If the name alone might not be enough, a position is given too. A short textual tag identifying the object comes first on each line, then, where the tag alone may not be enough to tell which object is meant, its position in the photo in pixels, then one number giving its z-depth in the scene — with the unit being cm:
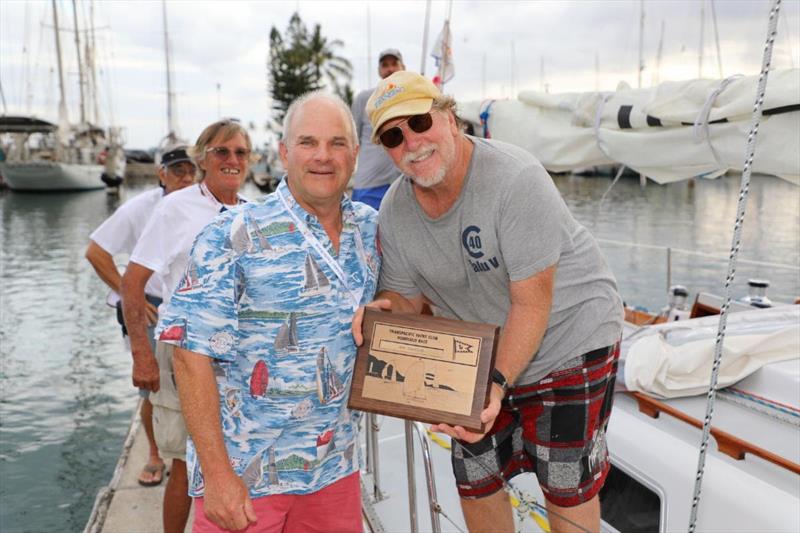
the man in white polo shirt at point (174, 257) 291
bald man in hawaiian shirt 185
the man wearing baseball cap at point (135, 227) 377
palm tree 4591
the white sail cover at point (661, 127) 295
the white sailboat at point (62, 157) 4216
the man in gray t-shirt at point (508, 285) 193
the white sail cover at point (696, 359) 310
